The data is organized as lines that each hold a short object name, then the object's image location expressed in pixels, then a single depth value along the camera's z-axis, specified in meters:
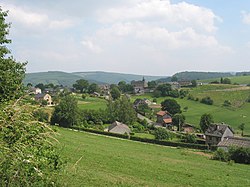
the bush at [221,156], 42.88
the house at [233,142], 52.66
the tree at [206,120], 86.55
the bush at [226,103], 125.50
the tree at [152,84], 189.76
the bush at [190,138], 70.44
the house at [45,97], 119.12
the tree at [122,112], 93.06
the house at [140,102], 122.44
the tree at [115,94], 143.25
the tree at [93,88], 165.84
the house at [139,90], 181.62
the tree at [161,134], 69.54
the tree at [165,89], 147.25
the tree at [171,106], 115.00
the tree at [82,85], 172.89
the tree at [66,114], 77.06
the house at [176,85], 183.75
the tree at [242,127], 85.98
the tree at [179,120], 96.50
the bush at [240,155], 42.74
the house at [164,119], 102.62
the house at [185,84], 184.65
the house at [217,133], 72.12
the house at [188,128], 95.17
